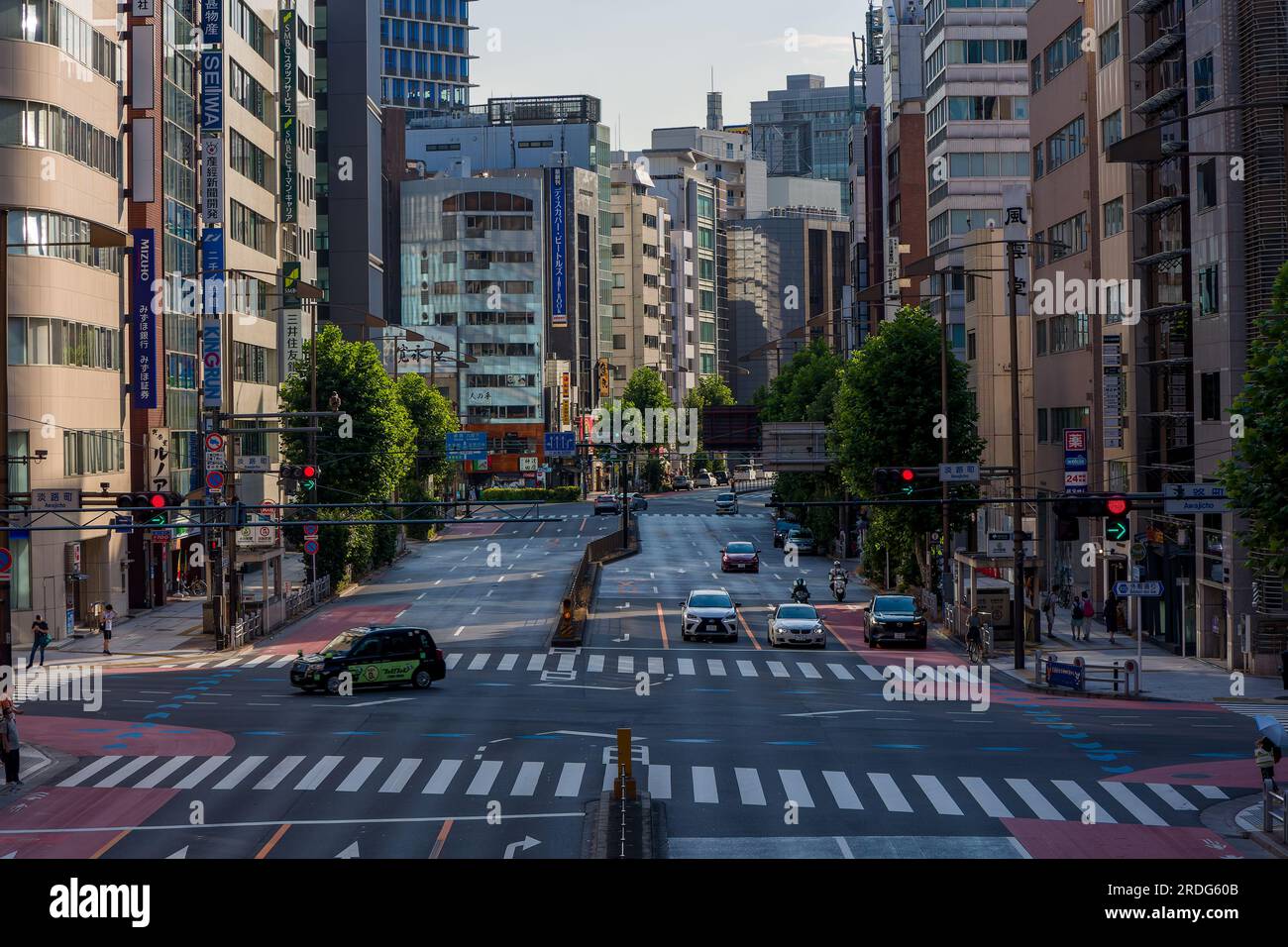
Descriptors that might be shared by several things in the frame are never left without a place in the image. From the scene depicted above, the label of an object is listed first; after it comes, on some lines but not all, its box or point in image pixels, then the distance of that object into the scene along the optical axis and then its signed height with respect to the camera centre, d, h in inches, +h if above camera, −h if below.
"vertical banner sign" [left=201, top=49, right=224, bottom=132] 3088.1 +787.1
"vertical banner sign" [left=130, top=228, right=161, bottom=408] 2657.5 +273.4
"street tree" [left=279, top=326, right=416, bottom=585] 2915.8 +78.4
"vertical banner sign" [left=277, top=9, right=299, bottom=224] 3914.9 +969.7
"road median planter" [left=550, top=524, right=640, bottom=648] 2193.7 -186.0
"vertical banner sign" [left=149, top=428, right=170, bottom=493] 2780.5 +50.3
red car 3282.5 -172.1
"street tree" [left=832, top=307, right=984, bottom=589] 2623.0 +107.9
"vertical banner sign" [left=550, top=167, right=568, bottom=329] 6638.8 +950.5
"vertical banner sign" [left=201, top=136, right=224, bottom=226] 3090.6 +609.0
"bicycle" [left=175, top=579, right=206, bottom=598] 3014.3 -206.6
